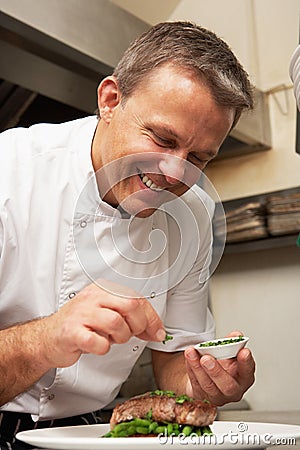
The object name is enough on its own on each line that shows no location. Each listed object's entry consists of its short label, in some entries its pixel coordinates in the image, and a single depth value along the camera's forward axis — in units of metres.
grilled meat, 0.89
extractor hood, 1.97
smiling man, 1.10
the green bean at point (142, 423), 0.91
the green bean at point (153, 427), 0.90
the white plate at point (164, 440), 0.79
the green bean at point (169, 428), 0.88
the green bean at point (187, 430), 0.88
